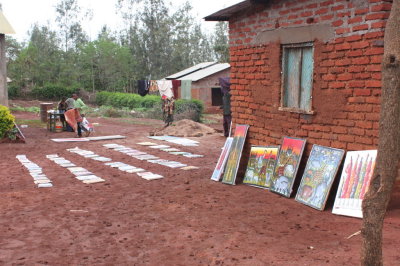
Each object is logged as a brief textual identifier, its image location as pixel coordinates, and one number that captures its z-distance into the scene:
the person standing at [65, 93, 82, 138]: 15.80
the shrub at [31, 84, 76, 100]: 39.75
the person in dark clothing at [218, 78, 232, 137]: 15.11
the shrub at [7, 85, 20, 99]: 39.15
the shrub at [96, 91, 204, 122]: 24.15
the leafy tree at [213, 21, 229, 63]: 51.44
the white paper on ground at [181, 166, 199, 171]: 9.91
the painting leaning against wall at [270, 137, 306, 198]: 6.94
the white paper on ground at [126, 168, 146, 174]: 9.65
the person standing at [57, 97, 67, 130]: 17.67
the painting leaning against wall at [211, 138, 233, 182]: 8.52
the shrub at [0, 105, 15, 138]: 13.86
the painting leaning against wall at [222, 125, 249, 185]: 8.17
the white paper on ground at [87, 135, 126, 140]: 15.68
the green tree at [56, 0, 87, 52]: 49.22
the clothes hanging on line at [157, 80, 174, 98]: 20.08
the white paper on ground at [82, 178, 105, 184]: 8.60
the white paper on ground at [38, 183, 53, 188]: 8.30
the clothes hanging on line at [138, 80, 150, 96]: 21.14
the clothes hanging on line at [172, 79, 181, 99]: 21.81
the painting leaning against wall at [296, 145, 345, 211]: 6.24
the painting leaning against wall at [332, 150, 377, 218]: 5.73
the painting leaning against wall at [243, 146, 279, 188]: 7.52
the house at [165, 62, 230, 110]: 30.19
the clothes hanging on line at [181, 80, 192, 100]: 28.67
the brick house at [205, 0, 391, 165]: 5.81
